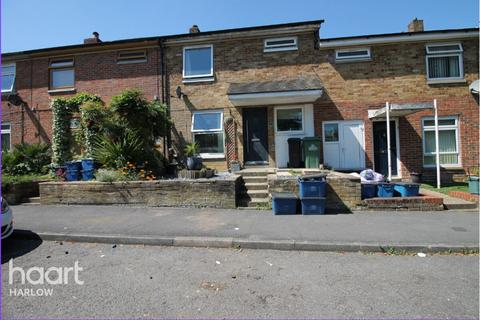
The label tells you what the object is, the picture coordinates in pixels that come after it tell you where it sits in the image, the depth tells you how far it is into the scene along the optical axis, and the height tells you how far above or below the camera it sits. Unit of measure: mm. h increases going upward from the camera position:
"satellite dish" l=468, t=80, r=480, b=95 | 10695 +2562
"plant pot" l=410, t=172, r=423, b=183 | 10484 -710
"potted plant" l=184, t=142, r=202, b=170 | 9547 -20
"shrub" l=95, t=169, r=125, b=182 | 8539 -338
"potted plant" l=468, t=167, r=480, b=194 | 8539 -824
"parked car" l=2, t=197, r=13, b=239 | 5091 -954
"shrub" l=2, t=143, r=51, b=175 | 11089 +249
